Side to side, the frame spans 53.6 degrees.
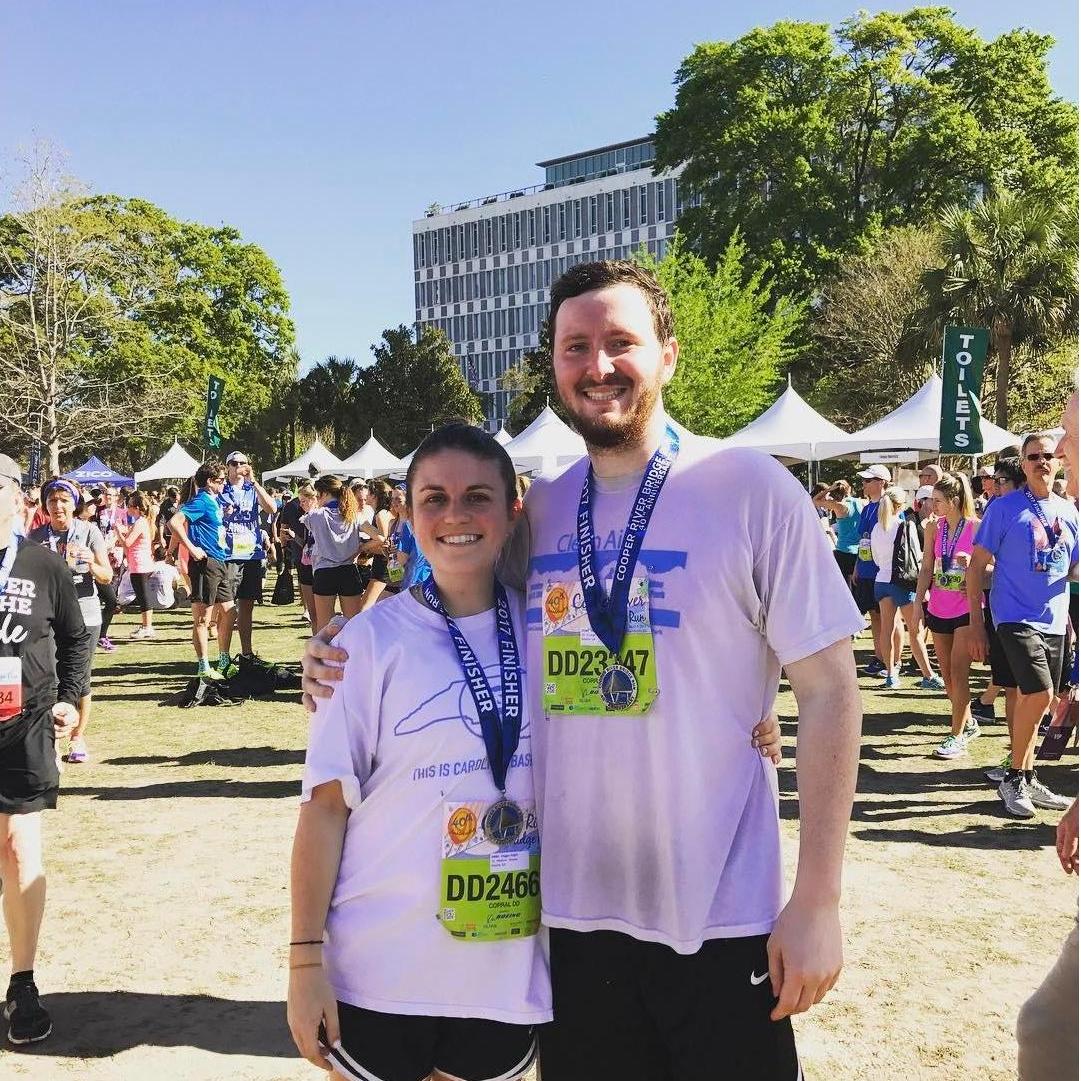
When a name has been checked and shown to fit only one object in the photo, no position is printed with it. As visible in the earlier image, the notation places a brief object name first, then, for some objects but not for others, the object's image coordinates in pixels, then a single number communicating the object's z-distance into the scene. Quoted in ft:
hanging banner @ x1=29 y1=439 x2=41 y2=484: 113.29
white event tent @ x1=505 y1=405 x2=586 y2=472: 61.87
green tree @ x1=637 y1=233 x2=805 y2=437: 97.60
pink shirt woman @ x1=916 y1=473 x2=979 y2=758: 25.77
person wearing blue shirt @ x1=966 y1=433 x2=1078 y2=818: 19.40
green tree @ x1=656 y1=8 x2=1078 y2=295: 111.14
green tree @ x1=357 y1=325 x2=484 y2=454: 189.57
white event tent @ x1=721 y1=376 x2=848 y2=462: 56.39
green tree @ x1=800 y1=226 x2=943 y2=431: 99.35
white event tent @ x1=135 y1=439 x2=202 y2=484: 98.22
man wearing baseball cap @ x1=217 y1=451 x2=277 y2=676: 33.37
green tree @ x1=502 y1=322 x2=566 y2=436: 156.46
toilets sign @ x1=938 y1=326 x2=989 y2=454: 41.19
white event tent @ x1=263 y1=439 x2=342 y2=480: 98.64
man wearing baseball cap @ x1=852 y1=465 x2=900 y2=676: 35.35
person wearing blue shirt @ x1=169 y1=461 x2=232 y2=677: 32.35
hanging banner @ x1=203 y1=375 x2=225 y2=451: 74.13
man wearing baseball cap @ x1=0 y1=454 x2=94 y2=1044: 11.64
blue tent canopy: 103.25
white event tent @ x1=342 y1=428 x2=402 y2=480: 89.25
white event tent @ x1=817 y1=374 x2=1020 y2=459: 53.26
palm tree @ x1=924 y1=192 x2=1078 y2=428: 80.33
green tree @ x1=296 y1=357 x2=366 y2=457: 189.26
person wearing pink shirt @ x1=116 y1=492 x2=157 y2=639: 47.26
